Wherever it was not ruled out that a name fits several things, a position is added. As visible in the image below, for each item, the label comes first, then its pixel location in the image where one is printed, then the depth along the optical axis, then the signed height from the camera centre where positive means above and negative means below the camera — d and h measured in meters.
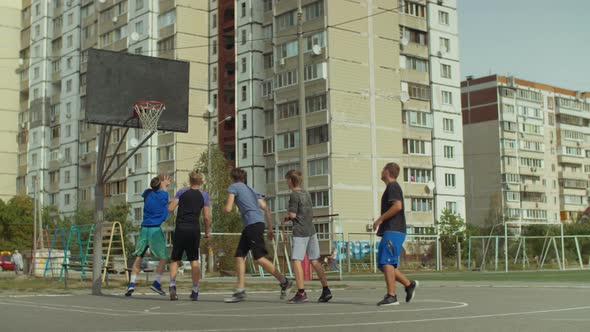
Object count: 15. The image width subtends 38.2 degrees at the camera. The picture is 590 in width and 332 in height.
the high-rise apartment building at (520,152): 105.00 +11.61
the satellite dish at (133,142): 73.88 +9.34
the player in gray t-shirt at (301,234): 13.12 +0.20
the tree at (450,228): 62.03 +1.29
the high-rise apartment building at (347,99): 66.12 +12.16
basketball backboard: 16.88 +3.34
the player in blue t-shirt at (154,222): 15.03 +0.49
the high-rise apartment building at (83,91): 76.56 +16.36
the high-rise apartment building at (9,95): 95.06 +17.47
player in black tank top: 14.05 +0.37
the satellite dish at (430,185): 71.31 +4.96
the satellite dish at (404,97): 69.81 +12.15
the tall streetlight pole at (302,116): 35.84 +5.58
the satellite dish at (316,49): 65.50 +15.13
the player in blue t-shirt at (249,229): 13.30 +0.30
